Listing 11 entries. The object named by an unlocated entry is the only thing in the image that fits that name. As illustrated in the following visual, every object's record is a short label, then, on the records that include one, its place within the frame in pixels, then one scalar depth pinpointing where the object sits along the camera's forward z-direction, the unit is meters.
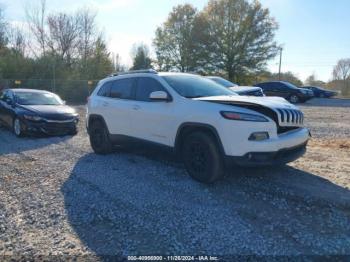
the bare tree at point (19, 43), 36.83
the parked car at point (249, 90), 12.35
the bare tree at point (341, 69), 69.94
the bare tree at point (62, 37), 36.56
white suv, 4.84
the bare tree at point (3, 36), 35.03
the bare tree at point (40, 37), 36.78
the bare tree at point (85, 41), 36.67
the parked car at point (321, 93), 33.16
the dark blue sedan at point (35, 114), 10.20
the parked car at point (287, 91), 23.88
